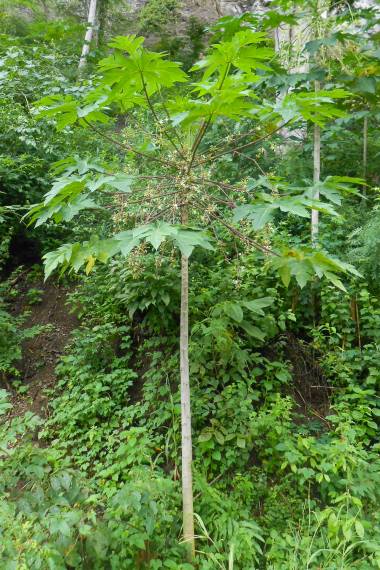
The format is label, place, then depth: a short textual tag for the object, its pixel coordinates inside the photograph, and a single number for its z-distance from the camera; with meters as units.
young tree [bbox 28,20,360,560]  1.71
